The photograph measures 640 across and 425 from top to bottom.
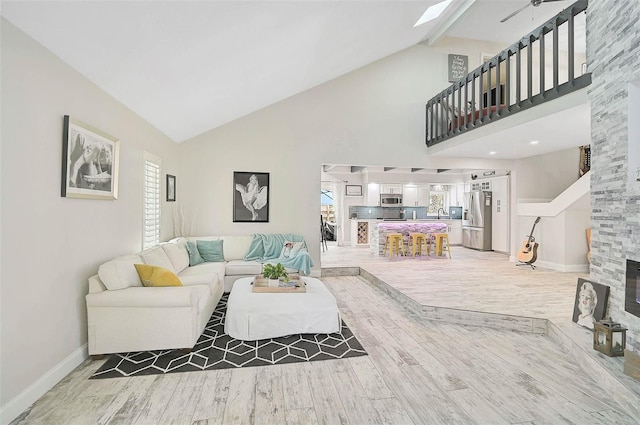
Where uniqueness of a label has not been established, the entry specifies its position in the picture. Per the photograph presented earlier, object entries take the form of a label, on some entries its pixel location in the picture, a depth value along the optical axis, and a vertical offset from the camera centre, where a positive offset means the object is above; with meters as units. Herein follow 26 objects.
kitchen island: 8.27 -0.41
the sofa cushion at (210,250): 5.38 -0.66
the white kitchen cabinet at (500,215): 8.62 -0.02
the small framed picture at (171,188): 5.39 +0.38
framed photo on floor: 3.01 -0.85
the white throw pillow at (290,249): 5.47 -0.64
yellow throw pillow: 3.21 -0.65
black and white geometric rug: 2.79 -1.34
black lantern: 2.69 -1.03
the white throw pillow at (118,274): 2.96 -0.61
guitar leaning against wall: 6.68 -0.75
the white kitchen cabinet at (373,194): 10.26 +0.59
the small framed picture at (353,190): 10.36 +0.72
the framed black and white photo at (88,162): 2.67 +0.44
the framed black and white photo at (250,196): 6.17 +0.29
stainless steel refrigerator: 9.14 -0.21
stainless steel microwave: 10.40 +0.43
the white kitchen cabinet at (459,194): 10.73 +0.65
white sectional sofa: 2.89 -0.93
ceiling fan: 3.86 +2.53
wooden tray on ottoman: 3.77 -0.89
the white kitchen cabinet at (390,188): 10.37 +0.79
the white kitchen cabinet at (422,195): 10.68 +0.59
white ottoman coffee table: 3.37 -1.09
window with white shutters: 4.43 +0.12
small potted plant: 3.88 -0.76
